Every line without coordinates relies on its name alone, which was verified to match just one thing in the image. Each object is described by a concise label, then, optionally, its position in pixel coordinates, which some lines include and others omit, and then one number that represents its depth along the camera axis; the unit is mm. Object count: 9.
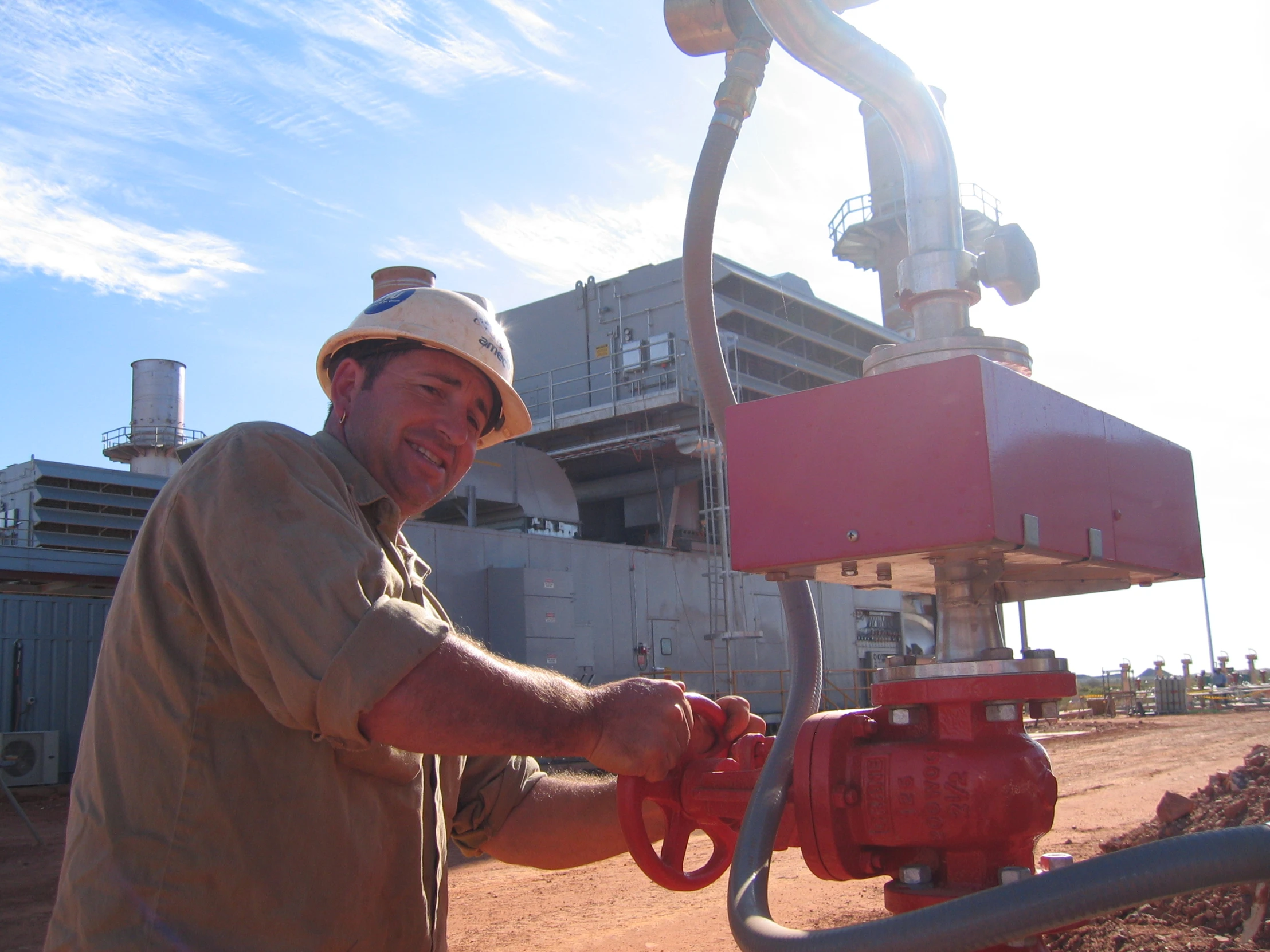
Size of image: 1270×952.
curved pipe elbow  2016
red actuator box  1519
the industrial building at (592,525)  12250
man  1554
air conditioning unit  10930
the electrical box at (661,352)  18297
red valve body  1549
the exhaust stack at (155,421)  24031
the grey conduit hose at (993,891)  1190
